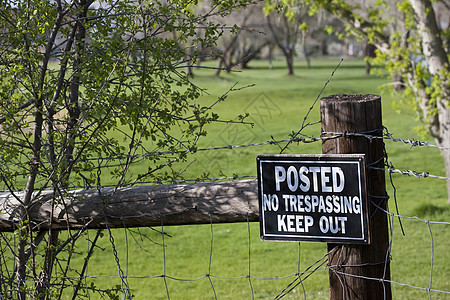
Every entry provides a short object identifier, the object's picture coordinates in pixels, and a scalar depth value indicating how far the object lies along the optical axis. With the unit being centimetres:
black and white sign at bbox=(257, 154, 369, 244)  254
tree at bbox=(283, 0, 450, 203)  982
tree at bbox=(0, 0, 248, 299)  315
